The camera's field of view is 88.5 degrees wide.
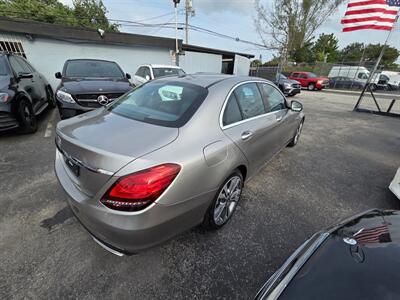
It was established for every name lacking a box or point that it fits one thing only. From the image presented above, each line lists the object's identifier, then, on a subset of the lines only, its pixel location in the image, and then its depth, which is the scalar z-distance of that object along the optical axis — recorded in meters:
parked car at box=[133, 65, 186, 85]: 7.56
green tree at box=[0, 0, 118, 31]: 21.17
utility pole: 20.95
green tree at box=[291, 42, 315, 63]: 38.97
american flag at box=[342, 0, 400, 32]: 7.03
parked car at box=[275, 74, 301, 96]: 13.57
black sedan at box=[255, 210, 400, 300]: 0.97
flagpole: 7.23
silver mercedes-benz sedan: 1.34
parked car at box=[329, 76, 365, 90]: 20.84
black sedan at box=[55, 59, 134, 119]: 4.07
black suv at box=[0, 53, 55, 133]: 3.80
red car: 19.09
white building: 8.10
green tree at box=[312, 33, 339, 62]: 43.71
